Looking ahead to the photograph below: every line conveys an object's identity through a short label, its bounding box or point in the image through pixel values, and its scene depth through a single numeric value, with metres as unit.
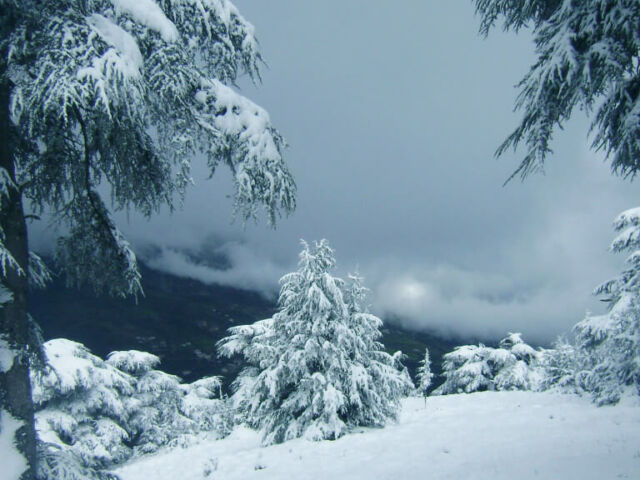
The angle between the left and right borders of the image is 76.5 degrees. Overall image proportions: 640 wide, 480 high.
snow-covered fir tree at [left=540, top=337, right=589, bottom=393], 21.19
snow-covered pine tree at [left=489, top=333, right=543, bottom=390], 37.19
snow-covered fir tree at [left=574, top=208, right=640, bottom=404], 15.48
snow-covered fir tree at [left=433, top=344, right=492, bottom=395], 38.81
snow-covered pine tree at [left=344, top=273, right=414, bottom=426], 16.88
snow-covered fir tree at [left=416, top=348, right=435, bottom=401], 34.79
